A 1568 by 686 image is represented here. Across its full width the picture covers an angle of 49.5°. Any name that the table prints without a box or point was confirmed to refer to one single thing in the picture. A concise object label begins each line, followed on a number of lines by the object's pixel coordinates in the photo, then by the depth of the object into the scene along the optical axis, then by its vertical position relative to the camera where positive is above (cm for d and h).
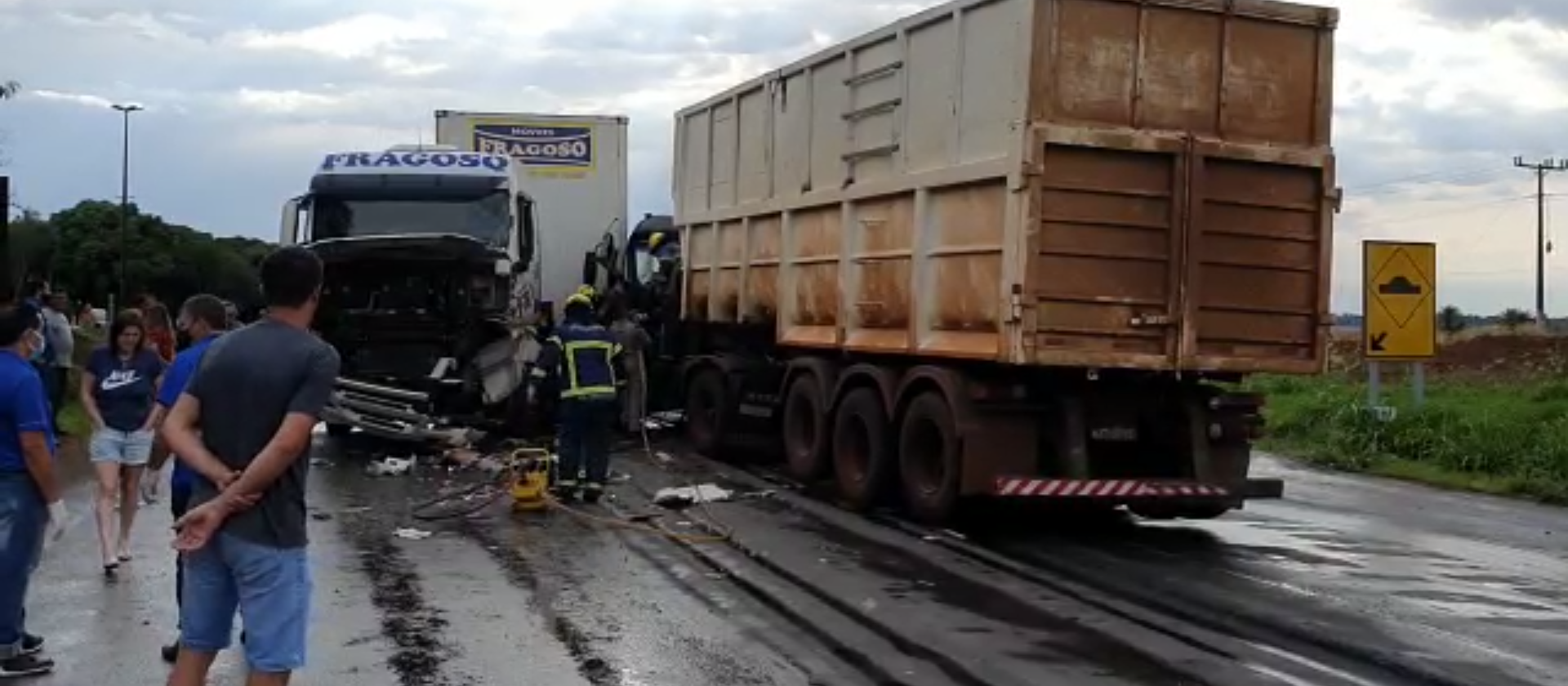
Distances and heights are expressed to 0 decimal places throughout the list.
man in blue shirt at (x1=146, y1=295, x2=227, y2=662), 746 -25
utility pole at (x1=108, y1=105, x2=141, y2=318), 6091 +337
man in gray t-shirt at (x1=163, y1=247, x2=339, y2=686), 517 -52
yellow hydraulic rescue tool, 1275 -134
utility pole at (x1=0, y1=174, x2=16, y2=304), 1587 +53
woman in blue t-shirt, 958 -61
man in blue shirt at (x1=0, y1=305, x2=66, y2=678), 681 -74
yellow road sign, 1962 +43
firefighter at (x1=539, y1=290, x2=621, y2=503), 1359 -69
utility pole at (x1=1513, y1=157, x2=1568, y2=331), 6925 +434
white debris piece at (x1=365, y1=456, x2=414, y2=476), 1562 -150
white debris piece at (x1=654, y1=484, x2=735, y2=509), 1318 -144
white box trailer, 2327 +196
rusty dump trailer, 1109 +57
